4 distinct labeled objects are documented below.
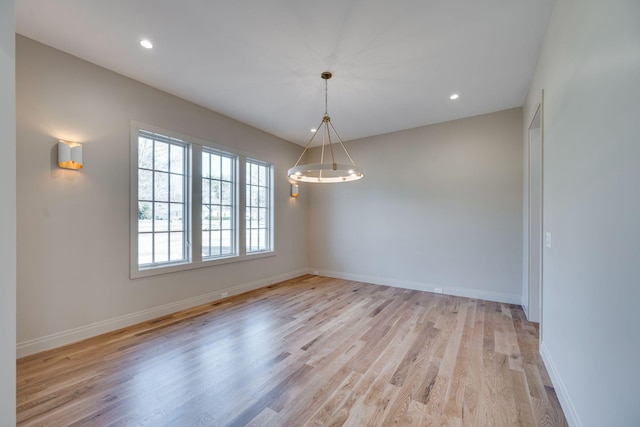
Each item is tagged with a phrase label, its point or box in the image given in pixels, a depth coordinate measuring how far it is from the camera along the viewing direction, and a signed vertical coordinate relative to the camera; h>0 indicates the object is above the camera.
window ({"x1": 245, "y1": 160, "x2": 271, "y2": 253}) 5.16 +0.15
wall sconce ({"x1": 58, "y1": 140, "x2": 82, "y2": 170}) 2.74 +0.62
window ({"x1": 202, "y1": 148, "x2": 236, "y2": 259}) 4.34 +0.16
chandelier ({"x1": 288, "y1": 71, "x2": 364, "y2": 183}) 2.66 +0.48
